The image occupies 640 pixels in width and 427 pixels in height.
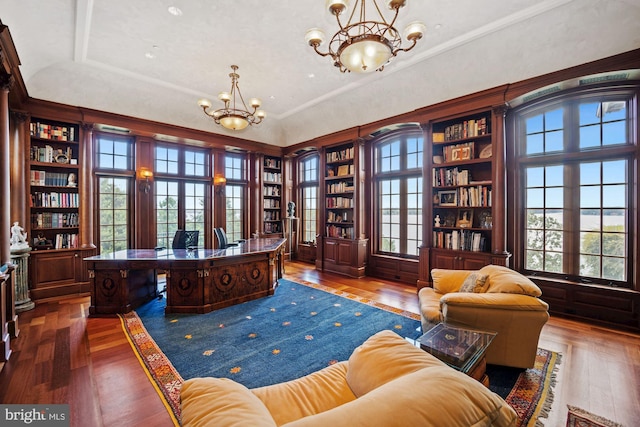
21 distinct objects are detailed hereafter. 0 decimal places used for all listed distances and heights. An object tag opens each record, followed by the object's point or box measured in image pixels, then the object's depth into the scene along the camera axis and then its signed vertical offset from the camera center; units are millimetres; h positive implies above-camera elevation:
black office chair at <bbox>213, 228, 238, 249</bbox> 5410 -502
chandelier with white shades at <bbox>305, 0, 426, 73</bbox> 2400 +1494
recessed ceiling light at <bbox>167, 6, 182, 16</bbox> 3328 +2340
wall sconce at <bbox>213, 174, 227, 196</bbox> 6916 +692
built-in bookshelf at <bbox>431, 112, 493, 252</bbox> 4660 +454
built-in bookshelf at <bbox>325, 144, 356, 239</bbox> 6688 +459
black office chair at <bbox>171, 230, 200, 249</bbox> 5086 -484
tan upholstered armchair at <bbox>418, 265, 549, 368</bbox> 2451 -894
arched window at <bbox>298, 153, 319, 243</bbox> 7863 +449
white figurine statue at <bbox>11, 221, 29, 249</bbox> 4051 -354
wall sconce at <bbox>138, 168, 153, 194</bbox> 5875 +681
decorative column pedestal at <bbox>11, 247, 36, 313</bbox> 4020 -926
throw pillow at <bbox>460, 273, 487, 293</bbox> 2901 -735
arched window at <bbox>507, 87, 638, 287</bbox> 3717 +361
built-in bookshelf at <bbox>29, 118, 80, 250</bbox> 4801 +471
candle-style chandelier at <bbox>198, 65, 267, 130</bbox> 4371 +1514
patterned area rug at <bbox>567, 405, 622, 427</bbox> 1943 -1422
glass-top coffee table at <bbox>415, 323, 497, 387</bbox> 1991 -1001
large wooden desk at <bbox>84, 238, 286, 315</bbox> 3904 -928
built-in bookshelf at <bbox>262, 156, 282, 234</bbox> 8008 +481
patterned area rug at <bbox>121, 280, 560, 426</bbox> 2291 -1400
